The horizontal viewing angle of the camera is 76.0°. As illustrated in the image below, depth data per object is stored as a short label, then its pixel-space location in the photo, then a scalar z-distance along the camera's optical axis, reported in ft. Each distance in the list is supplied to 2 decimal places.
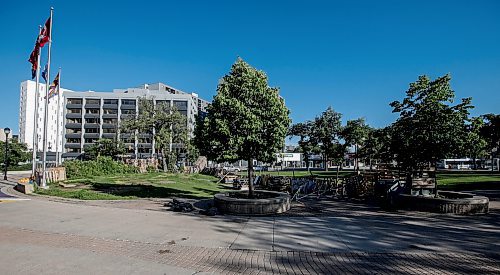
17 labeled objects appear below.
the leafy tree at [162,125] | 171.32
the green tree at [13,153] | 200.54
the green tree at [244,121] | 45.68
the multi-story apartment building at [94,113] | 317.42
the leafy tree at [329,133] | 100.83
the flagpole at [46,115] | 69.22
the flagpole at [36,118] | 74.79
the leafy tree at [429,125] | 44.06
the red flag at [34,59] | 74.79
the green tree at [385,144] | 52.70
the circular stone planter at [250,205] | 41.19
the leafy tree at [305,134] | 108.37
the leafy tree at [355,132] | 100.94
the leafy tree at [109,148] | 200.85
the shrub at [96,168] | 99.83
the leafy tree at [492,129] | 149.20
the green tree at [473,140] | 43.16
